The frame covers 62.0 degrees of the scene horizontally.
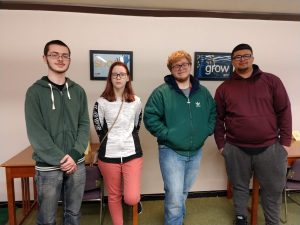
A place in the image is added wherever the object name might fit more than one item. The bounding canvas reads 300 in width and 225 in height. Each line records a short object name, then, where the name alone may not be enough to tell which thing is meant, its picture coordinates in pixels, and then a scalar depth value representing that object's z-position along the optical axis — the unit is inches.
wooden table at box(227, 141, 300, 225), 93.4
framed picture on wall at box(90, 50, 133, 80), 105.0
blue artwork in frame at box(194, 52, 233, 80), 111.1
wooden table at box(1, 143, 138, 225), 83.4
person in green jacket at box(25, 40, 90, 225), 60.3
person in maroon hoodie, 78.4
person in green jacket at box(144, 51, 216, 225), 75.8
